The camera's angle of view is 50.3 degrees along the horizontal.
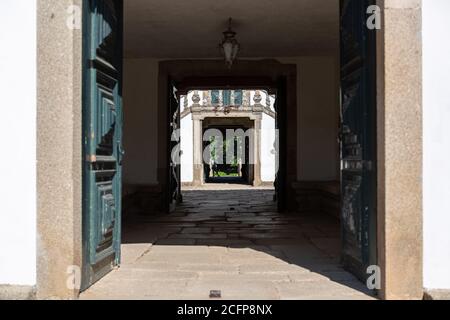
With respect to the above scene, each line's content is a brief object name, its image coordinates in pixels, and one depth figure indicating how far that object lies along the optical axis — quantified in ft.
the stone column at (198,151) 61.05
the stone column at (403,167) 10.19
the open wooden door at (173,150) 29.91
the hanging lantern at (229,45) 21.76
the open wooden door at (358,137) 10.96
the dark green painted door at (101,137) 10.99
